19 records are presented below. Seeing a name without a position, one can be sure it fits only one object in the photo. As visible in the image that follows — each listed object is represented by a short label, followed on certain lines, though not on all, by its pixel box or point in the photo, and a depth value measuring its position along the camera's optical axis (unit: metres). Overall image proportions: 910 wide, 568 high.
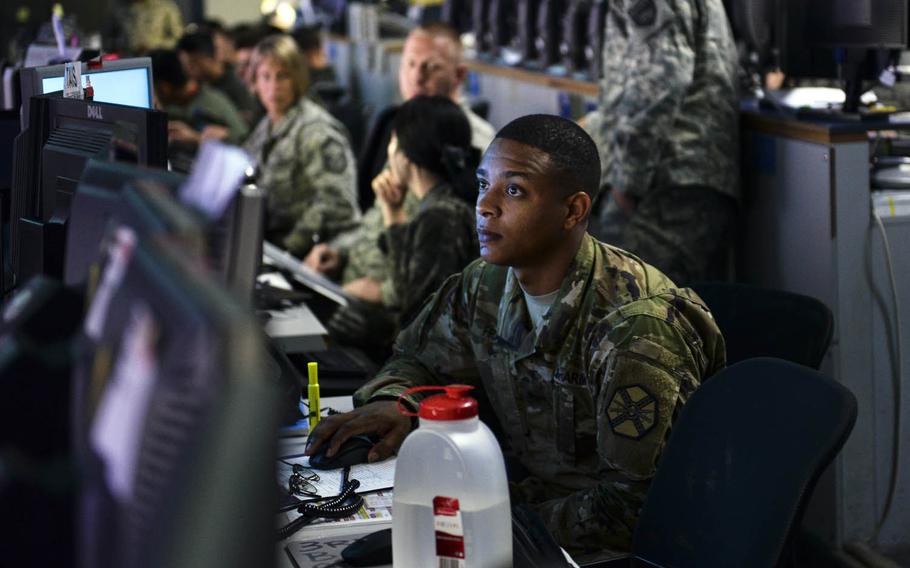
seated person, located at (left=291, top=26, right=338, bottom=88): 9.25
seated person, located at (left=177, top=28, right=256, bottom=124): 9.04
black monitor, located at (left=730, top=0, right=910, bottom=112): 4.24
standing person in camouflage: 4.33
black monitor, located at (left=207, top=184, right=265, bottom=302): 1.76
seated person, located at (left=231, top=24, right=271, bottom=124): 8.32
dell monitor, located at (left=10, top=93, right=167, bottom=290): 2.81
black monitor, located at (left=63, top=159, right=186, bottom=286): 2.14
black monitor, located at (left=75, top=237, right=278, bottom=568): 1.36
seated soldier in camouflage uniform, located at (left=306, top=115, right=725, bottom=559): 3.01
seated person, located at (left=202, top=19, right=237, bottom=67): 10.84
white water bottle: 2.62
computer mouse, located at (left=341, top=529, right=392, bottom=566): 2.74
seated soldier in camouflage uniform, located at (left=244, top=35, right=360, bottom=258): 5.62
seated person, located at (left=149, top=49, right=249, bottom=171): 7.02
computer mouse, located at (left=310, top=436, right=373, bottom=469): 3.09
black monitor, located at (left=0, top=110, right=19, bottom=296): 3.20
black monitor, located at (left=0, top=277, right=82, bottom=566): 1.63
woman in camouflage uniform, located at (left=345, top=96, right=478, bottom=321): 4.19
